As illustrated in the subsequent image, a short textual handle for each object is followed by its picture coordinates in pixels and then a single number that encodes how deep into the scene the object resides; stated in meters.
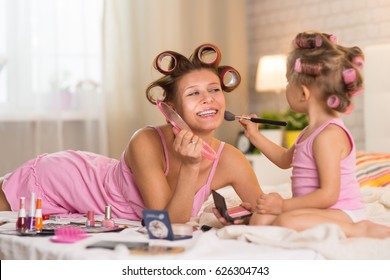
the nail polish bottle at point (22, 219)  2.48
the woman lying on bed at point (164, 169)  2.65
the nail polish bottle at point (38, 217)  2.47
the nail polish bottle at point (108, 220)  2.58
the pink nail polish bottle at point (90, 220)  2.60
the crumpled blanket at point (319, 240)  2.20
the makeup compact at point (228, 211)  2.47
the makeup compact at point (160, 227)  2.33
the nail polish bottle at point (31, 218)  2.48
